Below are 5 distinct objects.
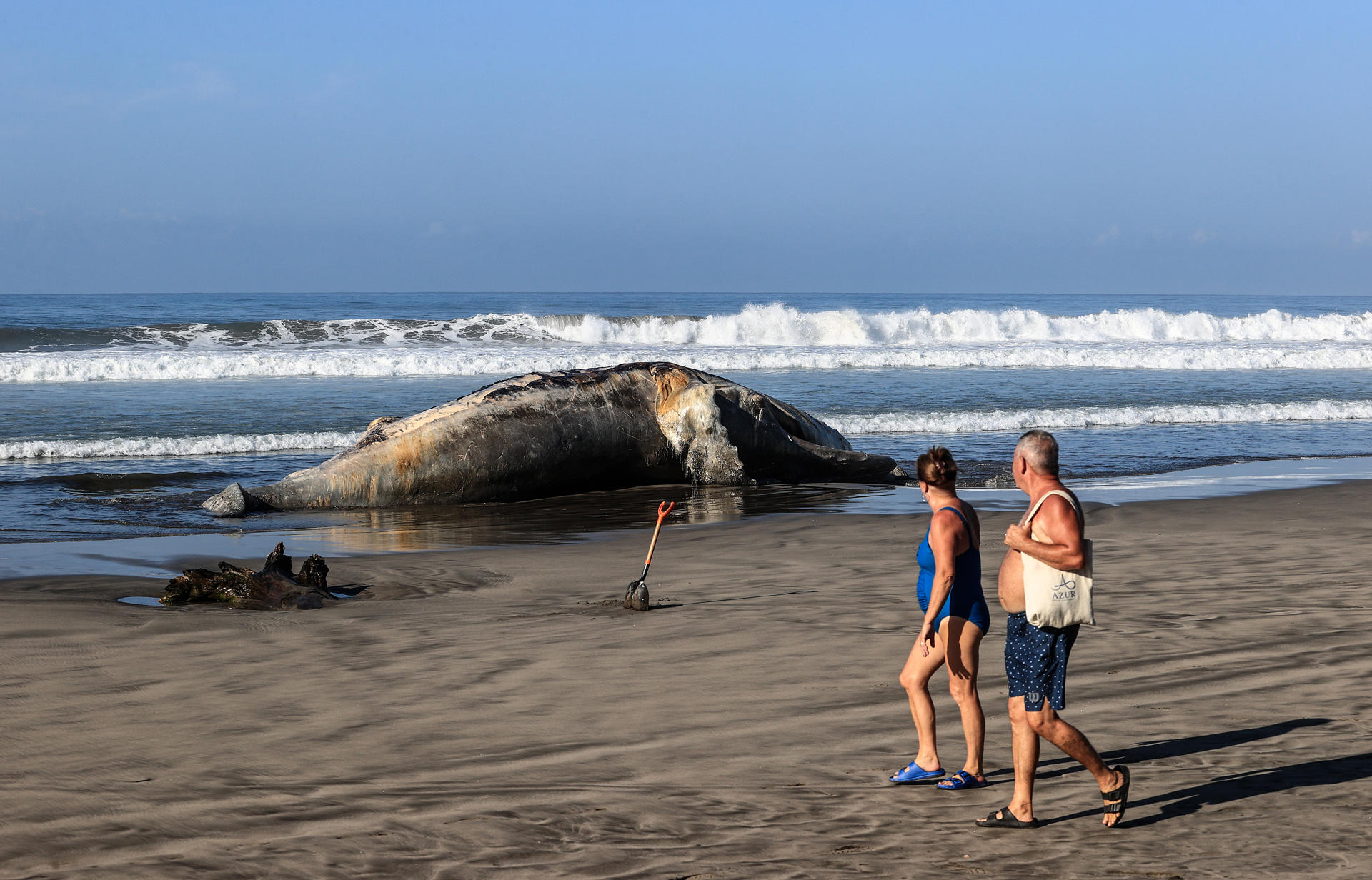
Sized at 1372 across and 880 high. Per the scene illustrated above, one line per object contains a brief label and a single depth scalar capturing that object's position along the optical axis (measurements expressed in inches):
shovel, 566.3
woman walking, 344.8
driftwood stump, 574.2
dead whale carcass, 911.7
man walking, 309.7
